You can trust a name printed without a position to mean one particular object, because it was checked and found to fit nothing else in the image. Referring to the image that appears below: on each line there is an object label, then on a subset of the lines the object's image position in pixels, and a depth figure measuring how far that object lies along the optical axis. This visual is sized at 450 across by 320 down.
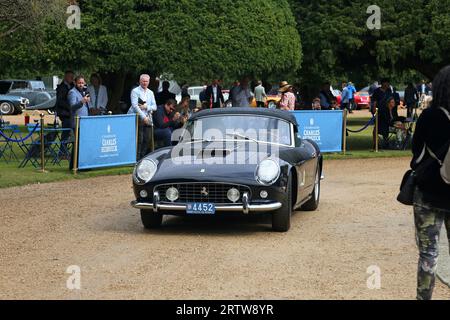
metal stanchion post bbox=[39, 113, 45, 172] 18.05
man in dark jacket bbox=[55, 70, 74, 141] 19.75
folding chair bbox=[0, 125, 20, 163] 20.78
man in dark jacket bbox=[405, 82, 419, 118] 39.57
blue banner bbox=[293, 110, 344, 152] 22.52
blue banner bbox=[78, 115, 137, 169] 18.14
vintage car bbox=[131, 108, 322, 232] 10.93
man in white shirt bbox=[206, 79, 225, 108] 29.44
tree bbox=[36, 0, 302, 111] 22.88
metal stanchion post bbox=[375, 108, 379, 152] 24.44
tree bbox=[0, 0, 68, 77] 20.34
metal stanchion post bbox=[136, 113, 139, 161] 19.22
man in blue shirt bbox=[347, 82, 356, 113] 52.72
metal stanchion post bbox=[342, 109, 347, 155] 22.91
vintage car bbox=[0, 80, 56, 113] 49.62
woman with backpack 6.65
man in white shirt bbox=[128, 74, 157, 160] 18.94
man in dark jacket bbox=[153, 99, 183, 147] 18.42
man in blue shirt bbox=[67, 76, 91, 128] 18.80
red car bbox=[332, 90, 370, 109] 60.91
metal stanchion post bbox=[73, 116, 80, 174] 17.70
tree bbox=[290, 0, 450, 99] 24.83
